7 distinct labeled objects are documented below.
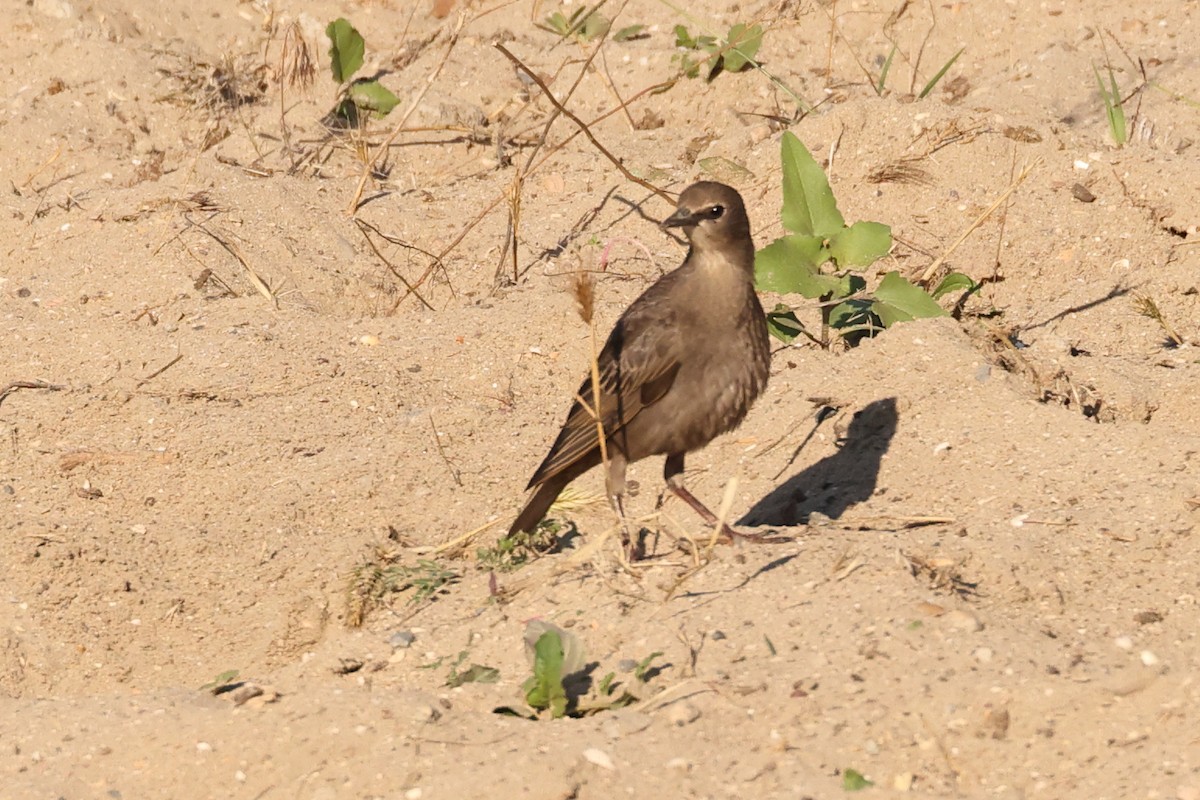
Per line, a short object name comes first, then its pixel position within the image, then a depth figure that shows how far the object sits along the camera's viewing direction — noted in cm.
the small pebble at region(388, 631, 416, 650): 951
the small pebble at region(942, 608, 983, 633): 868
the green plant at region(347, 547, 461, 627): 1036
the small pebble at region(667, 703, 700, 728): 816
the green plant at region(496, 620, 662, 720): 842
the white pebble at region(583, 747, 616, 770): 779
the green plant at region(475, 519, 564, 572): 1062
